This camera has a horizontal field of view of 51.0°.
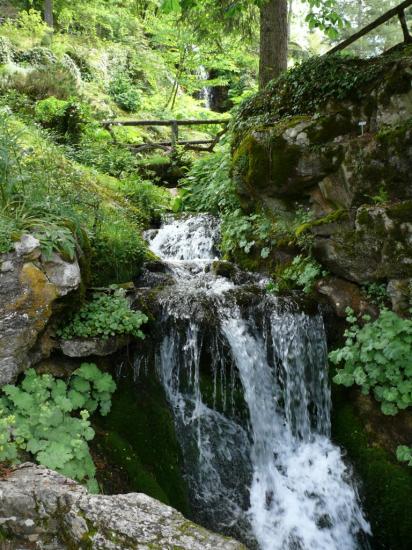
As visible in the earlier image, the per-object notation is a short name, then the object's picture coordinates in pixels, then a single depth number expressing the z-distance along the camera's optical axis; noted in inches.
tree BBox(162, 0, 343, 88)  315.0
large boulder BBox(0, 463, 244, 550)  91.2
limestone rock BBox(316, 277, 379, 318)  210.8
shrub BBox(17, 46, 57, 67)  467.2
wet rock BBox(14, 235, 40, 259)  170.4
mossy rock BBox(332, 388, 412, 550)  182.2
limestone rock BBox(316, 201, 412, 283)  196.9
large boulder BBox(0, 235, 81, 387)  159.2
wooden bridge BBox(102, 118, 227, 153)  473.4
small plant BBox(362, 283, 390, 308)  205.3
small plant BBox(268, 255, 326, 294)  229.8
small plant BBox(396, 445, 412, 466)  179.4
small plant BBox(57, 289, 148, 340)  182.9
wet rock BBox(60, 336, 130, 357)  179.8
